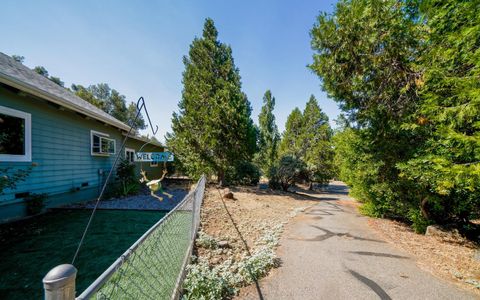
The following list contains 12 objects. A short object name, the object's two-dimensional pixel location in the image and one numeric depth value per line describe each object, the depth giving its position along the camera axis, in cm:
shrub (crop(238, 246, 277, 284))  295
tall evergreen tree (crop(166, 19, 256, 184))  1122
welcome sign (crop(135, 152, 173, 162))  241
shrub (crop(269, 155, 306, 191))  1449
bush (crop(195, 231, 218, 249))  377
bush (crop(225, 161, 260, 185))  1559
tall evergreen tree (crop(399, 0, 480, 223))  314
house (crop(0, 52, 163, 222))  510
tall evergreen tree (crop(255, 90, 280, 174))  1886
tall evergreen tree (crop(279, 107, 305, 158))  2306
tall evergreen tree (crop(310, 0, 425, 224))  460
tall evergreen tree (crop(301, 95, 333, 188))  1903
